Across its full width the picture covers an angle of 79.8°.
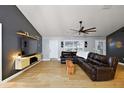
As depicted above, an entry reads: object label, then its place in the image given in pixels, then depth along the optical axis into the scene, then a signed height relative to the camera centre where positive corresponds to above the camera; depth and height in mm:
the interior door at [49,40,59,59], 6839 -114
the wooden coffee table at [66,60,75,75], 3182 -963
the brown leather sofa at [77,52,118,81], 2530 -822
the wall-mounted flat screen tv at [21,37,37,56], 3599 +43
